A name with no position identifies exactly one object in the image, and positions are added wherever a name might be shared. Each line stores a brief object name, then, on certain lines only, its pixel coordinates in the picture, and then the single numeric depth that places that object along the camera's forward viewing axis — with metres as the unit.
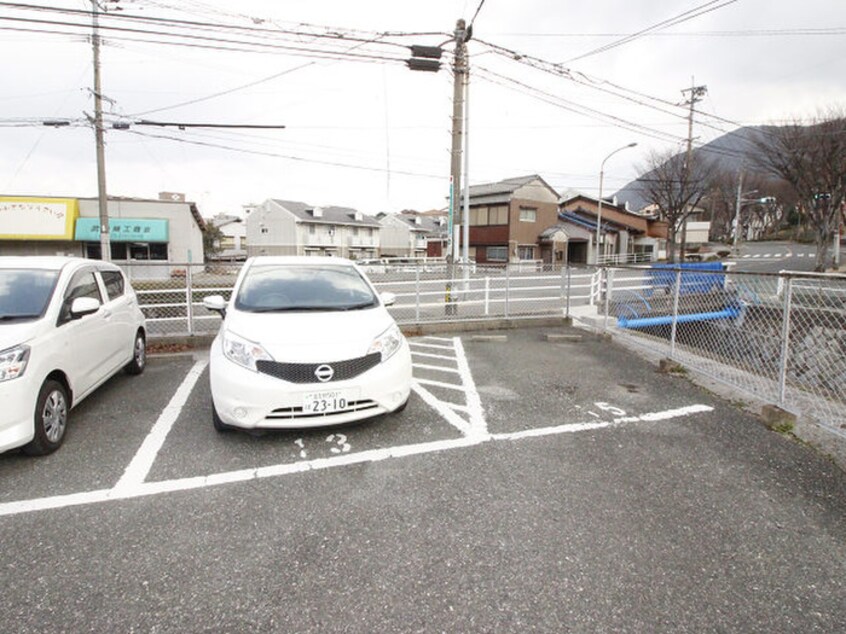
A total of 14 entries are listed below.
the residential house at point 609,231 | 40.25
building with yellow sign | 23.47
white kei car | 3.12
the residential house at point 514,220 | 36.59
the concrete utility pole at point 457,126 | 10.28
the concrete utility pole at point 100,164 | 13.99
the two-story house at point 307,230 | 44.06
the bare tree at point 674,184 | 33.12
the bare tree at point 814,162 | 21.77
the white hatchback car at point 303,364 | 3.36
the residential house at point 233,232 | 68.44
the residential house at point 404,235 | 55.44
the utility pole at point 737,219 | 39.25
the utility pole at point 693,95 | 27.59
